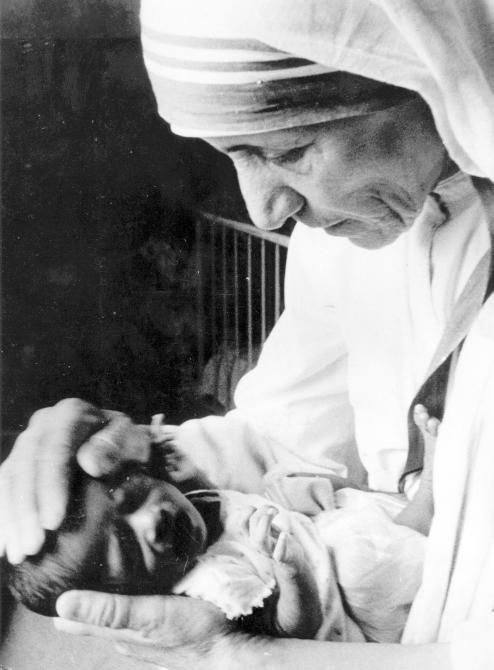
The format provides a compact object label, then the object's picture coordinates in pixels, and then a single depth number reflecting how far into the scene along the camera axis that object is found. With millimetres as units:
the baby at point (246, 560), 600
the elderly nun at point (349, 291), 478
